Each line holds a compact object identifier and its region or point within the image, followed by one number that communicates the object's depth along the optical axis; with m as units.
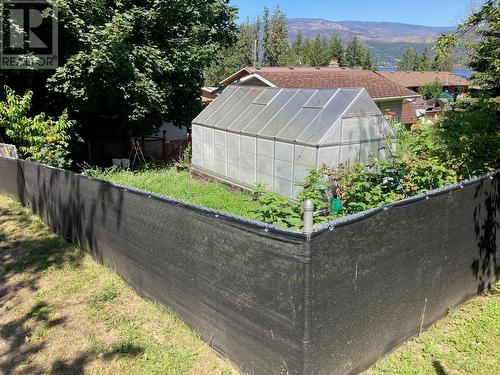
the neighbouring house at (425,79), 49.75
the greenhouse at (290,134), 9.83
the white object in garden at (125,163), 17.09
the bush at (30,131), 10.65
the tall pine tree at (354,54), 75.75
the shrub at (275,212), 4.30
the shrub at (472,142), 5.99
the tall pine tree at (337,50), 72.00
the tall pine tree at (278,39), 67.88
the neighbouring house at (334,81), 23.05
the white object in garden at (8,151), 9.70
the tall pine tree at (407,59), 83.55
